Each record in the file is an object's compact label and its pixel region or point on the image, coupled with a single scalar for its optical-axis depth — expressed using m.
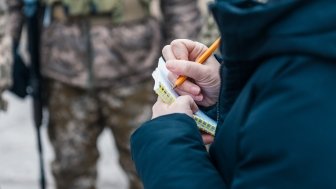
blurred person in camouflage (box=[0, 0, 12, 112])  3.60
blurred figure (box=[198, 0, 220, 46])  3.55
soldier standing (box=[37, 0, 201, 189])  3.65
